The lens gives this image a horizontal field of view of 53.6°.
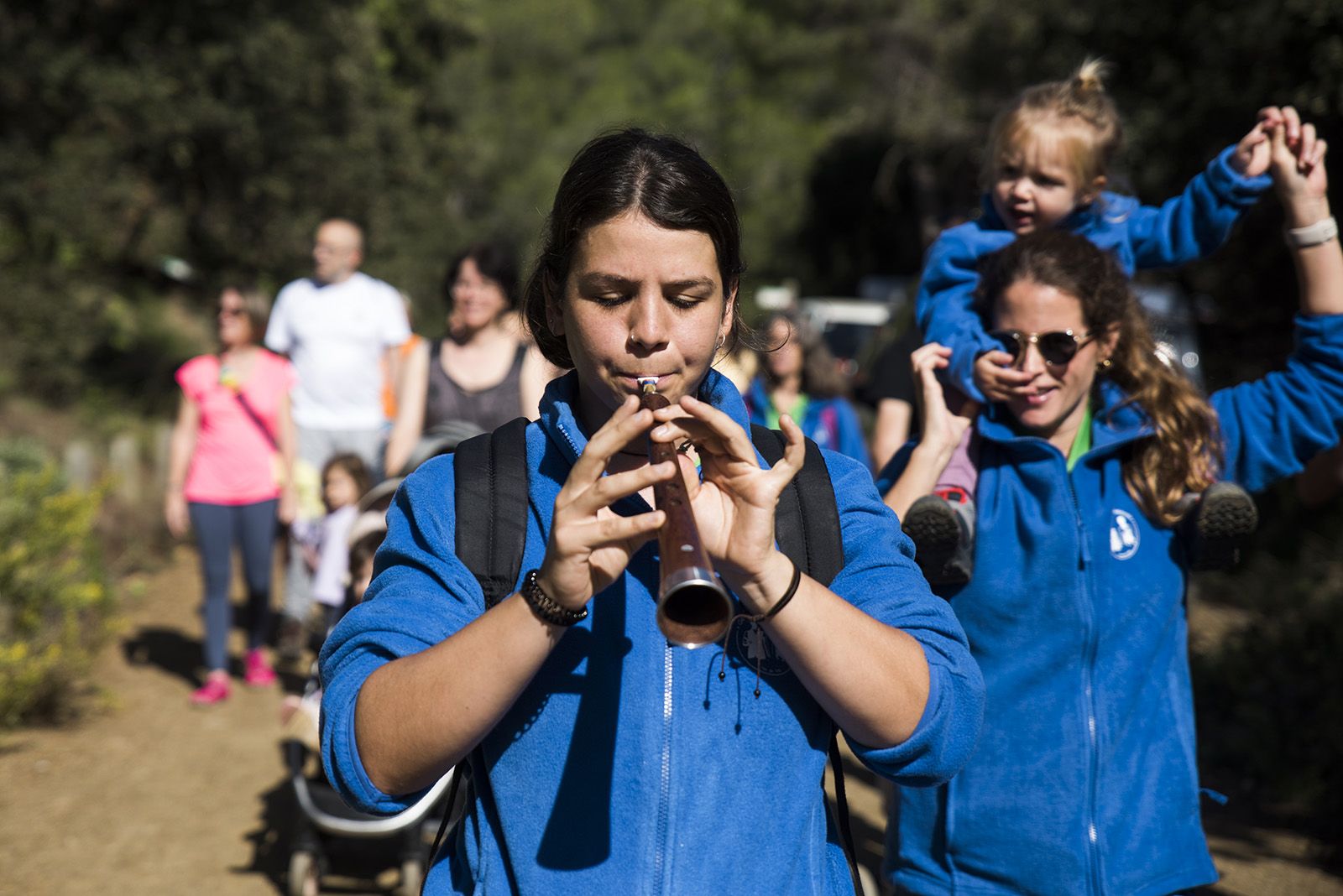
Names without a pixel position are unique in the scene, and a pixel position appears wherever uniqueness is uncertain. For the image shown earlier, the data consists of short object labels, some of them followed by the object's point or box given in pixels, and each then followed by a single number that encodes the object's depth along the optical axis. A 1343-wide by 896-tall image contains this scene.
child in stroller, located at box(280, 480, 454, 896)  4.78
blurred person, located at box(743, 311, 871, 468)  6.78
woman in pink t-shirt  7.16
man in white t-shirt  7.32
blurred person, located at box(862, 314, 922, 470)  4.59
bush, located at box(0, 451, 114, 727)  6.31
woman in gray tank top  5.79
